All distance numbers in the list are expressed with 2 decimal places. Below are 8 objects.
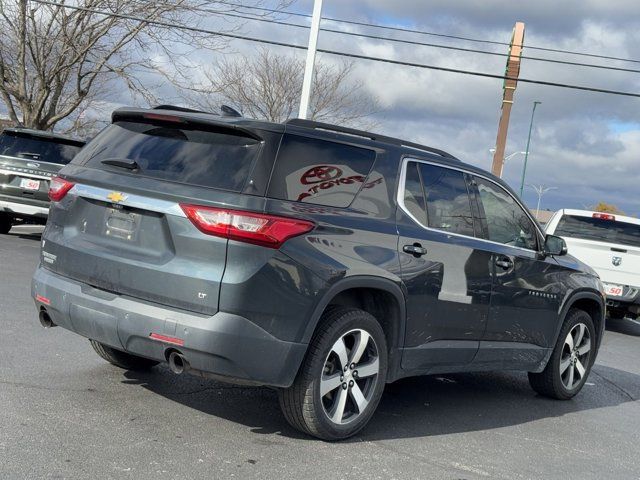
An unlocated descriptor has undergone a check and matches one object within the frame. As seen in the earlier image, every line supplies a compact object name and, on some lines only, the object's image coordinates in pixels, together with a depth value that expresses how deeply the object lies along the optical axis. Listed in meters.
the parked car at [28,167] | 13.98
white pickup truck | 12.84
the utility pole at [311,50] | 19.09
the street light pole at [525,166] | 42.00
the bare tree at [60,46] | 22.25
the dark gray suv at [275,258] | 4.28
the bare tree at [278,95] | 32.50
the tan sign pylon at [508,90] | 22.91
